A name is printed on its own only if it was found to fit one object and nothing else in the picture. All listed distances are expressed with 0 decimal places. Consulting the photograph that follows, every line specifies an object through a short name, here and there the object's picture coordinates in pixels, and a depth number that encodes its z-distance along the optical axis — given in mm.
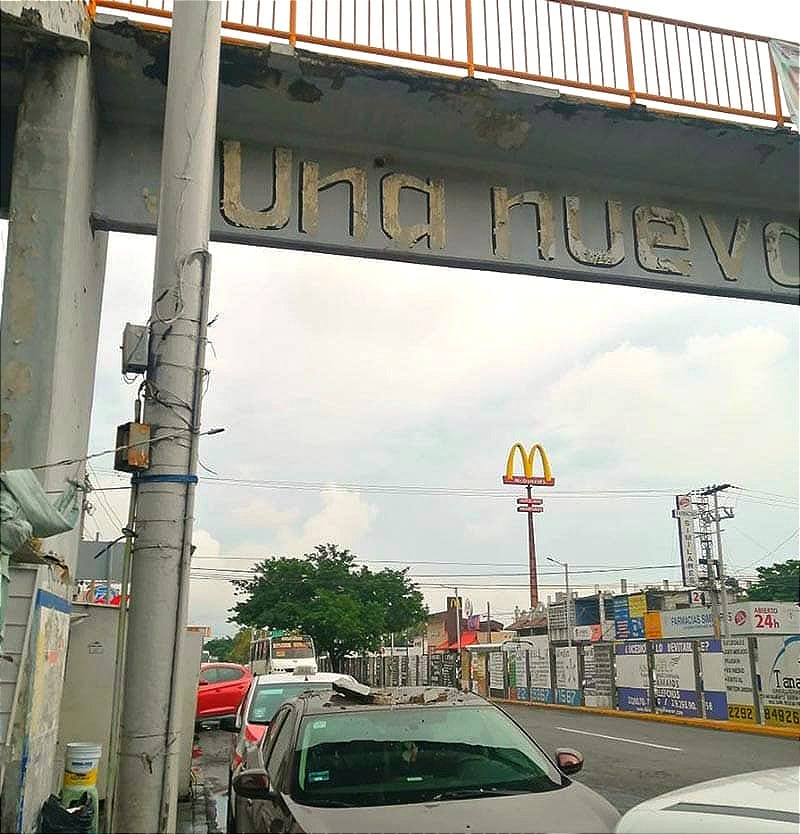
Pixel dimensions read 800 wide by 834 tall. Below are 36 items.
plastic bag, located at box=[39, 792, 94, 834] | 5648
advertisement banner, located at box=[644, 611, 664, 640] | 41844
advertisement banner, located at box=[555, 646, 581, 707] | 31002
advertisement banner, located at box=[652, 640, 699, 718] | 24286
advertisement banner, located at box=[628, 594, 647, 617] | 48500
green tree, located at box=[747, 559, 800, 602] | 63219
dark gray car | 4367
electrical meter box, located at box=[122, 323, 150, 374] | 5055
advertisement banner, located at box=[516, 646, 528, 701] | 36156
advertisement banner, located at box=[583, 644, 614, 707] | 28781
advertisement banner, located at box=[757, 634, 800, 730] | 20438
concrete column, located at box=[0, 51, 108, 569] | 5727
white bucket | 6441
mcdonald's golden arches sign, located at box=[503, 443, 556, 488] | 78875
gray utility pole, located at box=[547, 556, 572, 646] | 49244
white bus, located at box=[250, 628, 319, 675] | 34875
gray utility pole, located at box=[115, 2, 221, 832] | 4441
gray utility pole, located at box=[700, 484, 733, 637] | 35869
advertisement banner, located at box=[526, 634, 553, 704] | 33625
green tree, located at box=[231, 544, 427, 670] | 48312
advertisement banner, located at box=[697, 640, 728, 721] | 23031
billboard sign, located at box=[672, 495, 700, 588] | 41594
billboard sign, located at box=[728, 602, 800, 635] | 32656
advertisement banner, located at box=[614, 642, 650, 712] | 26672
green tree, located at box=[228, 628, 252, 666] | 84125
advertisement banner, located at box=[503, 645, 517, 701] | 37688
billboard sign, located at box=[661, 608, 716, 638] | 40219
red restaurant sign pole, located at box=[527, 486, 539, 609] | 77250
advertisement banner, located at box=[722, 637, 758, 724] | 22016
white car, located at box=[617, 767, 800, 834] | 3600
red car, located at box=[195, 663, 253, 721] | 21203
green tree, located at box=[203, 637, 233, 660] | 158525
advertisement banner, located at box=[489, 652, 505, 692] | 39719
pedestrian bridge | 6070
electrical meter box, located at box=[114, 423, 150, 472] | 4773
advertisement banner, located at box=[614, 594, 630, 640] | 47406
